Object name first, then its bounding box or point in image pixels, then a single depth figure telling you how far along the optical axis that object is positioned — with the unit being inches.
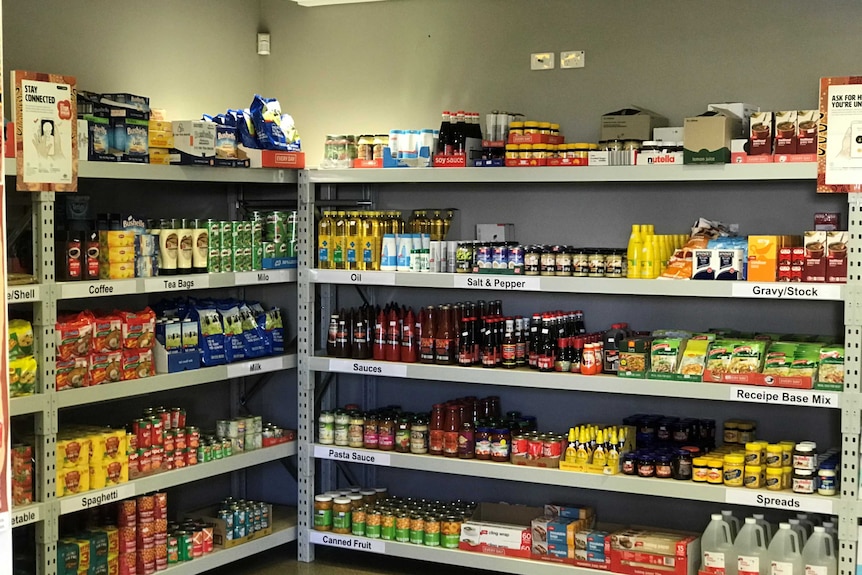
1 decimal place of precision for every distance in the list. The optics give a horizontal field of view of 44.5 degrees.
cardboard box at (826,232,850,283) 173.5
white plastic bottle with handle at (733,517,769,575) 179.0
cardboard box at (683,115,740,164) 179.7
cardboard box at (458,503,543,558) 203.5
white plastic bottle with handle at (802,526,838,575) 173.8
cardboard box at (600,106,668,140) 193.0
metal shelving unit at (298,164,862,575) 172.7
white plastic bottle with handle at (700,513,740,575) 181.9
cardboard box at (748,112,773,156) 178.7
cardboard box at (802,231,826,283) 175.0
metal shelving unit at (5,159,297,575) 168.9
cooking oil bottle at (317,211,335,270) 224.2
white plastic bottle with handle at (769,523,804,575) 175.5
